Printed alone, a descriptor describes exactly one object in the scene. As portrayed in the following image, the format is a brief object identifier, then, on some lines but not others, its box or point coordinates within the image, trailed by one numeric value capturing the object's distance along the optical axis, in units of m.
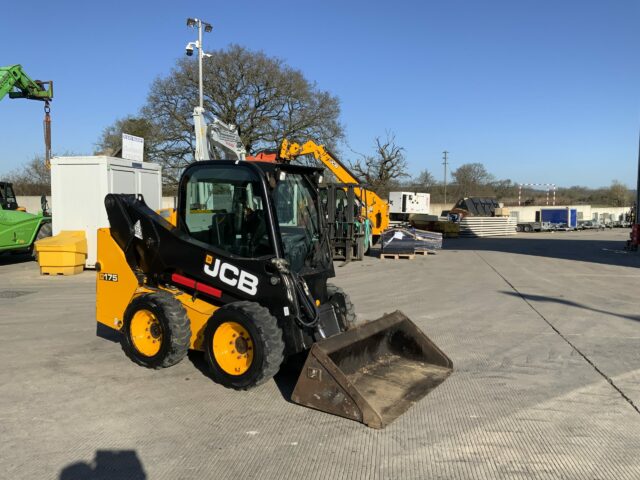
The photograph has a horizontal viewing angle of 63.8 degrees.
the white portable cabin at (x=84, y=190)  13.52
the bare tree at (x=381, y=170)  43.12
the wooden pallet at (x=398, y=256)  18.95
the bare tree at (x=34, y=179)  44.25
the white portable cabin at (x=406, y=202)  34.56
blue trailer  48.22
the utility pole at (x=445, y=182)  70.38
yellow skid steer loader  4.62
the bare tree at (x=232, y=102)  33.28
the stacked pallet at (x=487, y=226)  36.84
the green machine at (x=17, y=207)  15.03
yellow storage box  12.91
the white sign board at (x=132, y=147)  15.07
